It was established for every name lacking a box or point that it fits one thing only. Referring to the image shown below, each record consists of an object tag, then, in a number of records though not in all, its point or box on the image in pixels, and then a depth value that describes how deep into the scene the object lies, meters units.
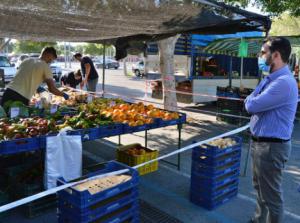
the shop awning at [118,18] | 4.20
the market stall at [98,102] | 2.85
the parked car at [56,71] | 22.75
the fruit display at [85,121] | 4.00
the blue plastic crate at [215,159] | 3.80
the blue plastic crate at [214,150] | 3.79
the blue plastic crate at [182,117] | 5.22
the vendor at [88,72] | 9.33
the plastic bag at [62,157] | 3.54
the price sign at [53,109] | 4.82
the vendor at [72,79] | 9.75
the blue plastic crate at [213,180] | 3.83
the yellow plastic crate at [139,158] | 4.90
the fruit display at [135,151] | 5.05
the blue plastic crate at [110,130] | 4.09
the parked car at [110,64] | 44.08
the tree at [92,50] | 65.07
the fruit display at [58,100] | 5.50
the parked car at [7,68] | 18.50
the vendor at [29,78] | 5.11
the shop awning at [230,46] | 9.07
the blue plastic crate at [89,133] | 3.84
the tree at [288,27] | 31.64
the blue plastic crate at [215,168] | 3.83
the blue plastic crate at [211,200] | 3.91
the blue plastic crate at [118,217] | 2.74
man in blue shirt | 2.78
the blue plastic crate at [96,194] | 2.56
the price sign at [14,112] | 4.29
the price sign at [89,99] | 6.16
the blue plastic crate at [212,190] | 3.88
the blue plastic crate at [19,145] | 3.23
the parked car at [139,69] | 30.43
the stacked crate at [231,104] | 8.59
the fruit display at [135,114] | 4.57
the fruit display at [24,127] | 3.48
